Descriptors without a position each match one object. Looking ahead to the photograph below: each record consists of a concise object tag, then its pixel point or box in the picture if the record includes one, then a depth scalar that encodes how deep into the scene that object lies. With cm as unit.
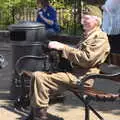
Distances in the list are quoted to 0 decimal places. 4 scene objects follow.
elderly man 621
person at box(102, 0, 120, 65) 700
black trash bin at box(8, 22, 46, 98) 766
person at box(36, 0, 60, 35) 998
